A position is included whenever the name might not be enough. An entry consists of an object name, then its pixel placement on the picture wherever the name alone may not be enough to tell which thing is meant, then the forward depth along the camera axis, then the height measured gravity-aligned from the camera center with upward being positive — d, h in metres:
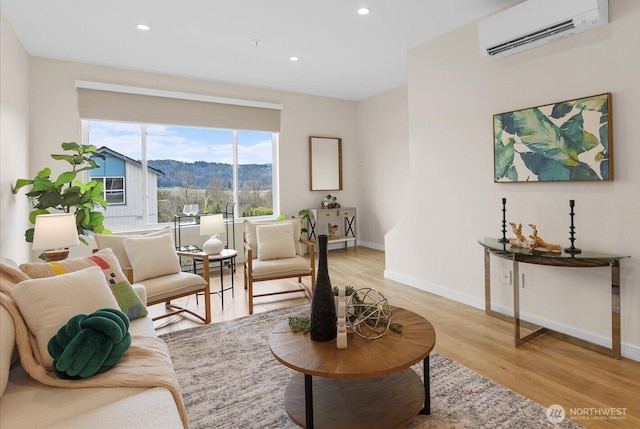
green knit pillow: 1.41 -0.52
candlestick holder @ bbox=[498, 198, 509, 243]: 3.04 -0.13
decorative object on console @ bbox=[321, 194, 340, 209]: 6.35 +0.19
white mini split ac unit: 2.46 +1.40
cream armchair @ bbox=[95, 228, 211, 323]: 2.90 -0.44
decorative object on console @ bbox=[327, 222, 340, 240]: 6.46 -0.32
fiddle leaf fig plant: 3.27 +0.21
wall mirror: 6.30 +0.91
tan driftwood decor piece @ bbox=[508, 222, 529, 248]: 2.81 -0.23
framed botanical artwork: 2.53 +0.53
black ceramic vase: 1.79 -0.48
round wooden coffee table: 1.60 -0.91
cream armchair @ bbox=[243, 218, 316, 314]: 3.53 -0.43
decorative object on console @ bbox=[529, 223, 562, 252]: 2.62 -0.26
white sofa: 1.20 -0.68
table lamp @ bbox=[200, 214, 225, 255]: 3.75 -0.13
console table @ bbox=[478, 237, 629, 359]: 2.40 -0.38
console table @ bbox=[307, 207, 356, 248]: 6.21 -0.15
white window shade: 4.50 +1.48
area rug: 1.85 -1.06
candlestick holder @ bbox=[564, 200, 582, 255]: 2.57 -0.21
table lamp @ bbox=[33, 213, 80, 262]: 2.69 -0.11
